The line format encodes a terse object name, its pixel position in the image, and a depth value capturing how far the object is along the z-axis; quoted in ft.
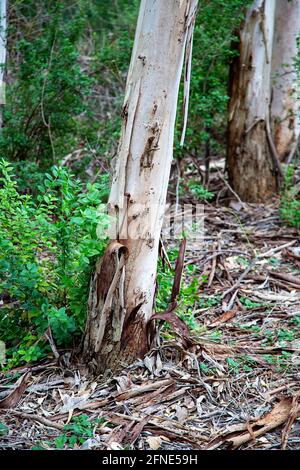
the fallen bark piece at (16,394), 11.96
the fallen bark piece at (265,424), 10.74
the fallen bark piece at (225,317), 15.96
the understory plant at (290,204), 22.82
